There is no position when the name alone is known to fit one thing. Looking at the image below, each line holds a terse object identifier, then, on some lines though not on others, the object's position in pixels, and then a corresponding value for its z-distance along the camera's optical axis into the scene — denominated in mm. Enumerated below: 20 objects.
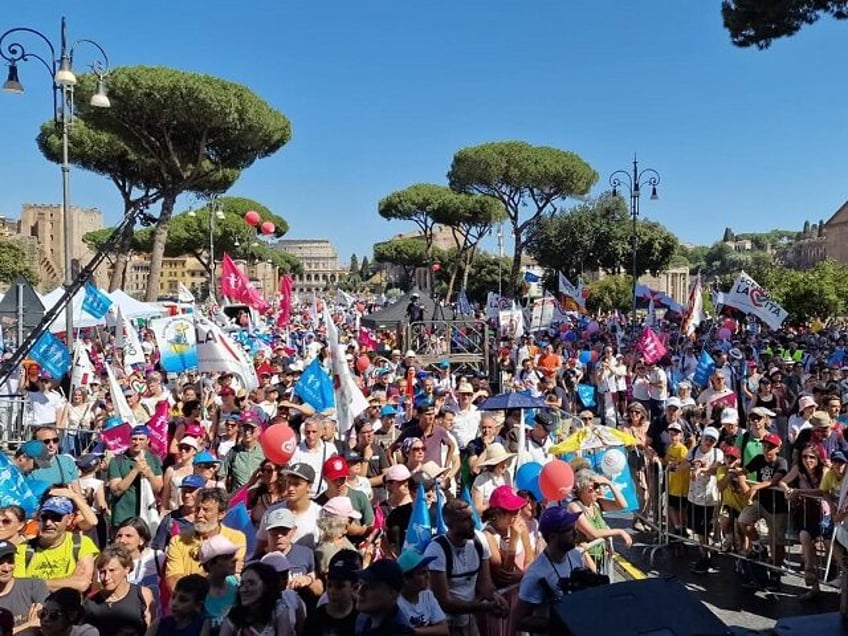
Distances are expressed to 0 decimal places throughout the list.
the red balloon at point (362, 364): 12570
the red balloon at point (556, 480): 4500
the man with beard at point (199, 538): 3957
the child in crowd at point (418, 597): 3246
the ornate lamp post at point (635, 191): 21208
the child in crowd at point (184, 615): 3242
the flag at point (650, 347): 12539
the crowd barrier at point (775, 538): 5676
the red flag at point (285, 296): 18938
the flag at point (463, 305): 23453
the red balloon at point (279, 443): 4746
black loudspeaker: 1988
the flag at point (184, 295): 19325
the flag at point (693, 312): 14312
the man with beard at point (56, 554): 3926
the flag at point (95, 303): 12109
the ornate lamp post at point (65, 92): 11289
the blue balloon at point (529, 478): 4836
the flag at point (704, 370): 10977
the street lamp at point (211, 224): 31766
